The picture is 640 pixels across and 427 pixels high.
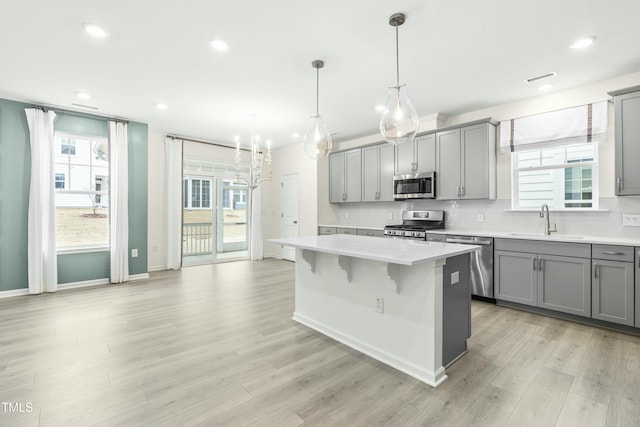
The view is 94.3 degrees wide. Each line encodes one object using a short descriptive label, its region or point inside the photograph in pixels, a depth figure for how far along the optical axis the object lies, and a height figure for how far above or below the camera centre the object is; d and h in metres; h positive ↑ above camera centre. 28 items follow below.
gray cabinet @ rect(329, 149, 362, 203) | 6.00 +0.73
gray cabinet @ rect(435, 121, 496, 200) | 4.16 +0.72
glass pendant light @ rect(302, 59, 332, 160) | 2.97 +0.72
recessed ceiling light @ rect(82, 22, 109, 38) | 2.49 +1.56
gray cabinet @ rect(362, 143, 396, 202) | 5.42 +0.73
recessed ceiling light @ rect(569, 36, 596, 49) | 2.64 +1.53
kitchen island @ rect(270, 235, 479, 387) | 2.12 -0.74
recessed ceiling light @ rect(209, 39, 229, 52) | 2.72 +1.56
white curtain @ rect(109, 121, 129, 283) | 4.96 +0.17
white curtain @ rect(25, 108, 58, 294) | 4.28 +0.04
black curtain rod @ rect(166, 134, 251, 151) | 6.11 +1.55
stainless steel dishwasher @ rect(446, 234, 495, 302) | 3.83 -0.74
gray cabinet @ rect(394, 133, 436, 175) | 4.74 +0.93
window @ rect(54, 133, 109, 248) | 4.70 +0.34
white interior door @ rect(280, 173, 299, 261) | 7.07 +0.06
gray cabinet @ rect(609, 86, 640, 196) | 3.07 +0.75
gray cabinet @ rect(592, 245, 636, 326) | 2.88 -0.73
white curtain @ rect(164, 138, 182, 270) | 6.02 +0.15
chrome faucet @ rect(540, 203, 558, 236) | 3.74 -0.15
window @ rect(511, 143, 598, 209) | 3.62 +0.44
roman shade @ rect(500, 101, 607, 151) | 3.45 +1.05
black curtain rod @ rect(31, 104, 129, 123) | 4.39 +1.56
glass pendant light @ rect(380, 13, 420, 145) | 2.42 +0.80
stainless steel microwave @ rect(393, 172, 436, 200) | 4.70 +0.42
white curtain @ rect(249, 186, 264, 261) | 7.21 -0.43
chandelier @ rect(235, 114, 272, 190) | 4.15 +0.74
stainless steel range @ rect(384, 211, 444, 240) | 4.62 -0.24
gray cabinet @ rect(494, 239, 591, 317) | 3.15 -0.73
